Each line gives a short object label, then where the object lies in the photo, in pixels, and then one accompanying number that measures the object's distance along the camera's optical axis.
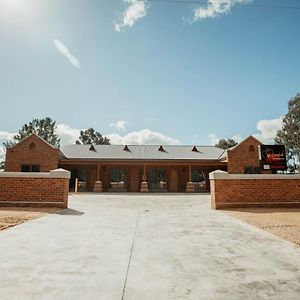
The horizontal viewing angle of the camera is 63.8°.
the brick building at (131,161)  23.12
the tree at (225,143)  55.81
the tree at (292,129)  44.34
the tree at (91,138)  58.97
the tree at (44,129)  53.16
